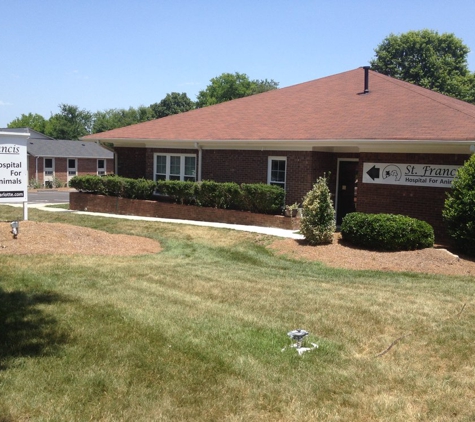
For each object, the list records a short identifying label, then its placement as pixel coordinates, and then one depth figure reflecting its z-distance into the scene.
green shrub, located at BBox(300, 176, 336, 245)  13.36
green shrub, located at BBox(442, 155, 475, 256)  12.14
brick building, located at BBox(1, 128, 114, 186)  47.53
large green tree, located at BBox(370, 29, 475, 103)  49.59
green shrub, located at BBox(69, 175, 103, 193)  22.15
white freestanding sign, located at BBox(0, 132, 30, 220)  12.69
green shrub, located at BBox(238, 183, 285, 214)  16.88
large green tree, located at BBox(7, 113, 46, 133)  108.39
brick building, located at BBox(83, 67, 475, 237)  14.27
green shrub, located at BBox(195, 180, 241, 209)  17.78
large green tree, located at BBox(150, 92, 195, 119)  79.00
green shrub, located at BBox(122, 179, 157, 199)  20.64
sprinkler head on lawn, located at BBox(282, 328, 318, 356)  5.78
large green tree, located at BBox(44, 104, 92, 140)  88.38
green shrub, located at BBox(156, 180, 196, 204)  19.12
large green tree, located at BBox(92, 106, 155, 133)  92.97
